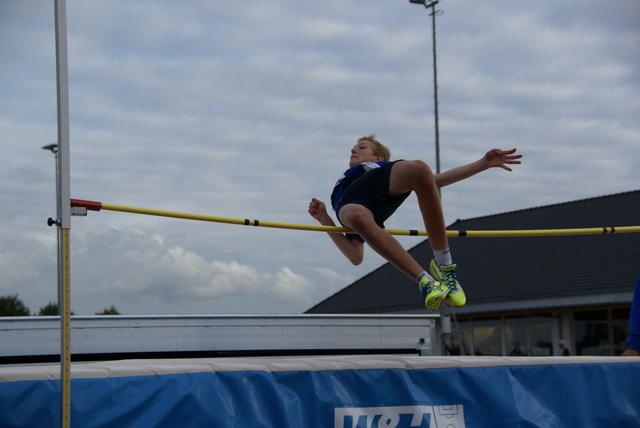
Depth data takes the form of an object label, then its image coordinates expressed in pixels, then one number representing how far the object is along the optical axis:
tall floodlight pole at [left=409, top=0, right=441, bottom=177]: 20.83
